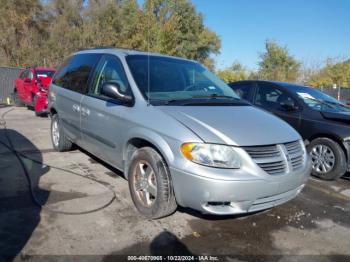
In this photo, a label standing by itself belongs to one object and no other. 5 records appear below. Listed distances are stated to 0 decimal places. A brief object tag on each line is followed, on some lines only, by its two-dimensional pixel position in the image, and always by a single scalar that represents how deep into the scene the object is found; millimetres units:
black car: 5359
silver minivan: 3010
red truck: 10297
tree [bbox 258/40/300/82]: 35281
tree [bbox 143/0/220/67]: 20219
